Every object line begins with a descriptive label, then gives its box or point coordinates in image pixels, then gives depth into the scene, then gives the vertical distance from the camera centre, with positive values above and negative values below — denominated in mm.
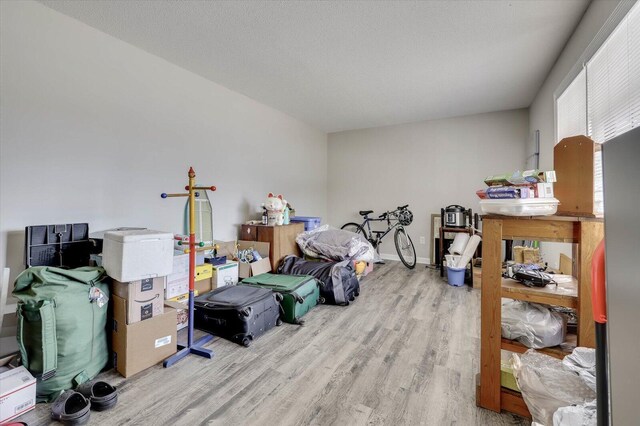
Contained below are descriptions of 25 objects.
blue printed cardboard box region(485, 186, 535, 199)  1363 +124
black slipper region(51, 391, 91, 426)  1376 -977
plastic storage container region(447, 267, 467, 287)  3670 -758
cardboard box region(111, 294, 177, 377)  1766 -815
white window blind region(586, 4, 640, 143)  1550 +850
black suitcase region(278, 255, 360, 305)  3029 -655
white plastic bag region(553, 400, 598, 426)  847 -602
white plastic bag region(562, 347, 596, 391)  1053 -581
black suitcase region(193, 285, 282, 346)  2193 -790
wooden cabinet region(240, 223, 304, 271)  3502 -272
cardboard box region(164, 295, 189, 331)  2316 -852
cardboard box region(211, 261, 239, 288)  2855 -611
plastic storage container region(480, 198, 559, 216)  1344 +56
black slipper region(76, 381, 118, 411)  1479 -967
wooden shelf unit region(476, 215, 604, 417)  1299 -366
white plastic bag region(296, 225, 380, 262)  3625 -378
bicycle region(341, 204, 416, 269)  4906 -281
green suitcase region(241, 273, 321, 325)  2576 -708
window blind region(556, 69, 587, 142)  2244 +953
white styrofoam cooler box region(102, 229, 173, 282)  1729 -249
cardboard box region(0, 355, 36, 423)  1385 -896
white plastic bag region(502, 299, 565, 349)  1409 -552
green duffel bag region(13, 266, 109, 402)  1520 -623
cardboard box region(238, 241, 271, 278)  3184 -551
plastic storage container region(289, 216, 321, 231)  4105 -71
